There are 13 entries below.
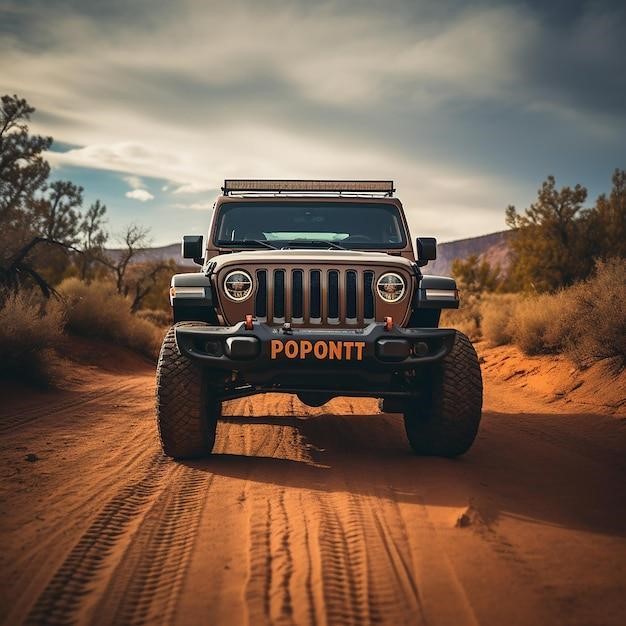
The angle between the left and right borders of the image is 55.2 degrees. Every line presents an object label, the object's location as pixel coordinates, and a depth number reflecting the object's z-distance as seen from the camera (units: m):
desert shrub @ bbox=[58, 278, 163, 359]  17.22
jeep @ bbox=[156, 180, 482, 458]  4.29
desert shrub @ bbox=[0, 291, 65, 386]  9.36
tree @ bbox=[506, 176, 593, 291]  26.75
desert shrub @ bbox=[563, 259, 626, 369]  8.83
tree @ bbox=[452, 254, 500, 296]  48.45
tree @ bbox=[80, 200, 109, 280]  42.53
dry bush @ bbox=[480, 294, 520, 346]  14.14
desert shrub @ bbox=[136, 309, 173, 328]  30.38
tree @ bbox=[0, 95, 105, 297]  24.17
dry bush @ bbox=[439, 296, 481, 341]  17.39
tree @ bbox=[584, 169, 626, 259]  27.42
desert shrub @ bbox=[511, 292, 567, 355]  11.52
